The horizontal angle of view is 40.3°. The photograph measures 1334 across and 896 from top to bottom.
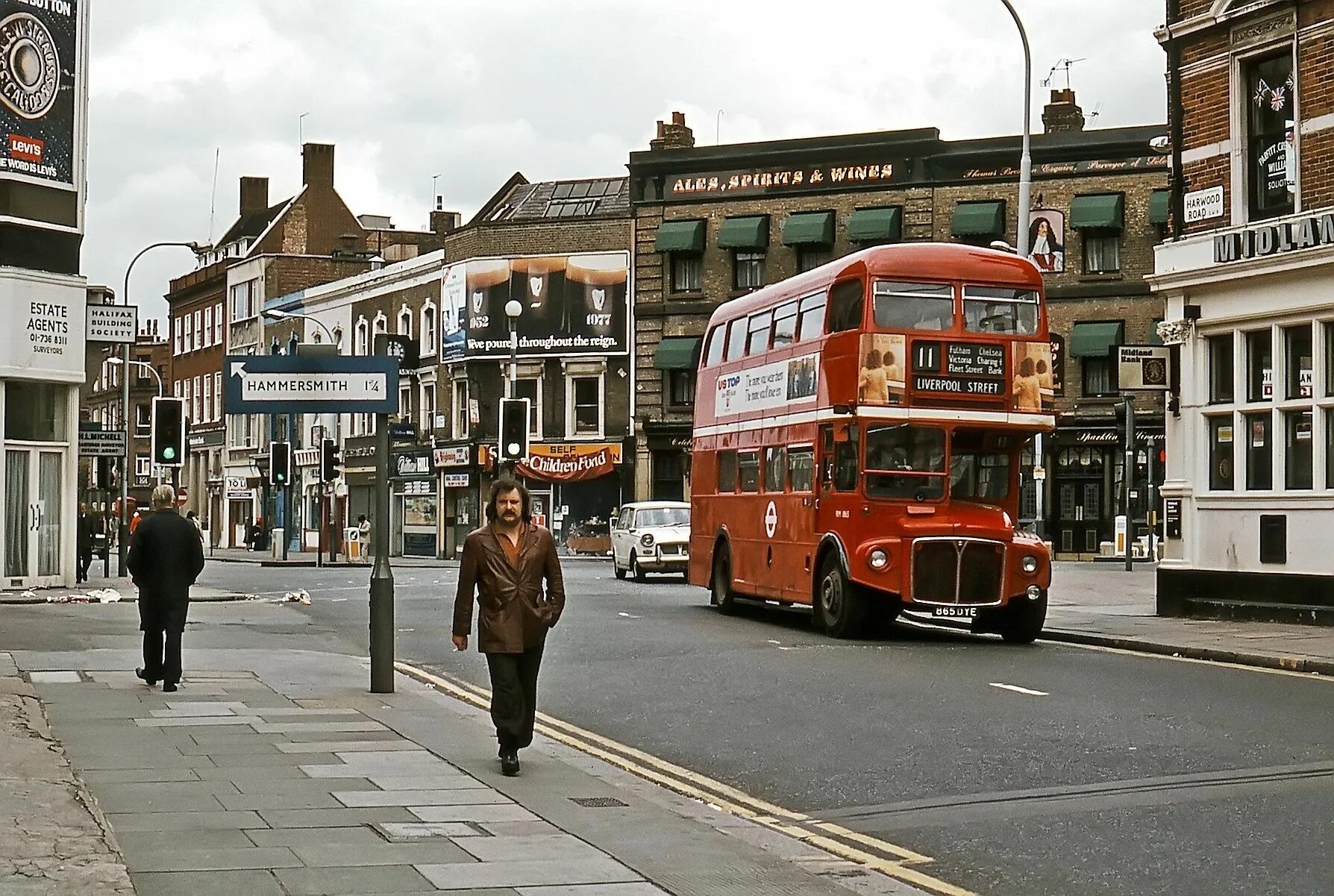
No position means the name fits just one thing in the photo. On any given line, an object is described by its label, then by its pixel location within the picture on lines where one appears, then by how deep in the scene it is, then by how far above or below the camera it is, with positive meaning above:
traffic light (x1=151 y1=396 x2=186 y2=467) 34.19 +1.37
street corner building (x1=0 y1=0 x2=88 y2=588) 28.61 +3.55
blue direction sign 15.03 +1.03
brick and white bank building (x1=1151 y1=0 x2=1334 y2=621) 22.22 +2.60
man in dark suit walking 14.90 -0.59
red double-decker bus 20.56 +0.89
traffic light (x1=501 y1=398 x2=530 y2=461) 26.94 +1.19
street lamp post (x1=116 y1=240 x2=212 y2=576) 38.50 +0.41
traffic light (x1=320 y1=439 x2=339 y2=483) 49.25 +1.29
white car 37.00 -0.61
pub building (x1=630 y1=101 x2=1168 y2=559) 51.38 +8.21
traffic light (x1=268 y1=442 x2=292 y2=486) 49.22 +1.21
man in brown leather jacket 10.60 -0.55
